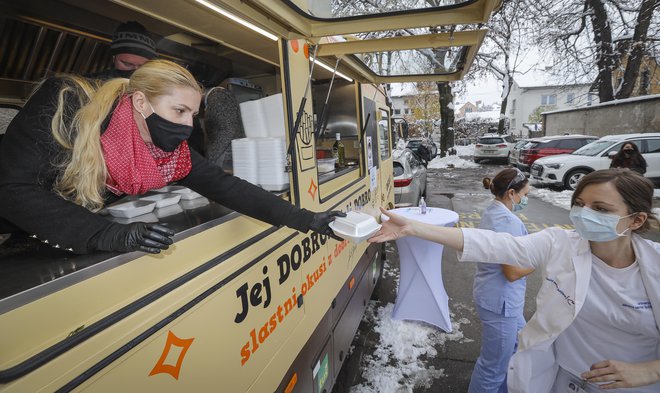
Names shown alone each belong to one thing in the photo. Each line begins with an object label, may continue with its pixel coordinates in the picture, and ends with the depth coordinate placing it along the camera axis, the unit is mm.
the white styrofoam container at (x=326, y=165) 2866
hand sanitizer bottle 3793
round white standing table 3574
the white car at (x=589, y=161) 9484
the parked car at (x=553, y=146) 12484
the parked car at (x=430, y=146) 19969
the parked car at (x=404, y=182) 6973
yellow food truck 862
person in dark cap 1786
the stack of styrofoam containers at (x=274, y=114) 1950
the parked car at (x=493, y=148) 17984
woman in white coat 1438
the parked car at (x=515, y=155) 15020
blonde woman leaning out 975
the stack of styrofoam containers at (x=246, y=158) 1966
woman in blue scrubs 2336
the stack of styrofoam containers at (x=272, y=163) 1891
